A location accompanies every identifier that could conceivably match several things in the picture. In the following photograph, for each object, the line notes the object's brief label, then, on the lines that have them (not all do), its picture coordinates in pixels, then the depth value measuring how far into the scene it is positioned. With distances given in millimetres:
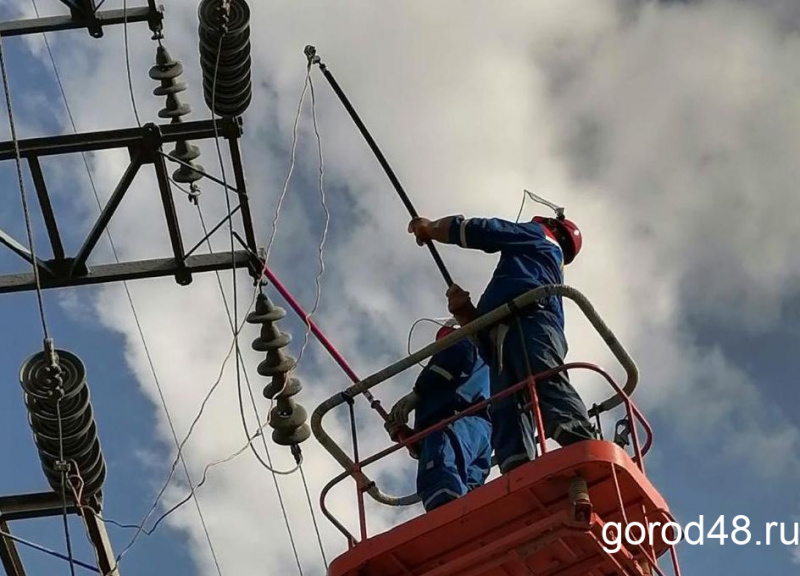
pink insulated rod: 12078
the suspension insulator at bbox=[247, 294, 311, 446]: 12312
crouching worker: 9977
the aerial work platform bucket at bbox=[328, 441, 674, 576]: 8438
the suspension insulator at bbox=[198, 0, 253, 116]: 11555
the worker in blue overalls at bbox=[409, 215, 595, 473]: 8969
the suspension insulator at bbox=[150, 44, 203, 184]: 12250
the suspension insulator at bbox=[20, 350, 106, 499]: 10562
